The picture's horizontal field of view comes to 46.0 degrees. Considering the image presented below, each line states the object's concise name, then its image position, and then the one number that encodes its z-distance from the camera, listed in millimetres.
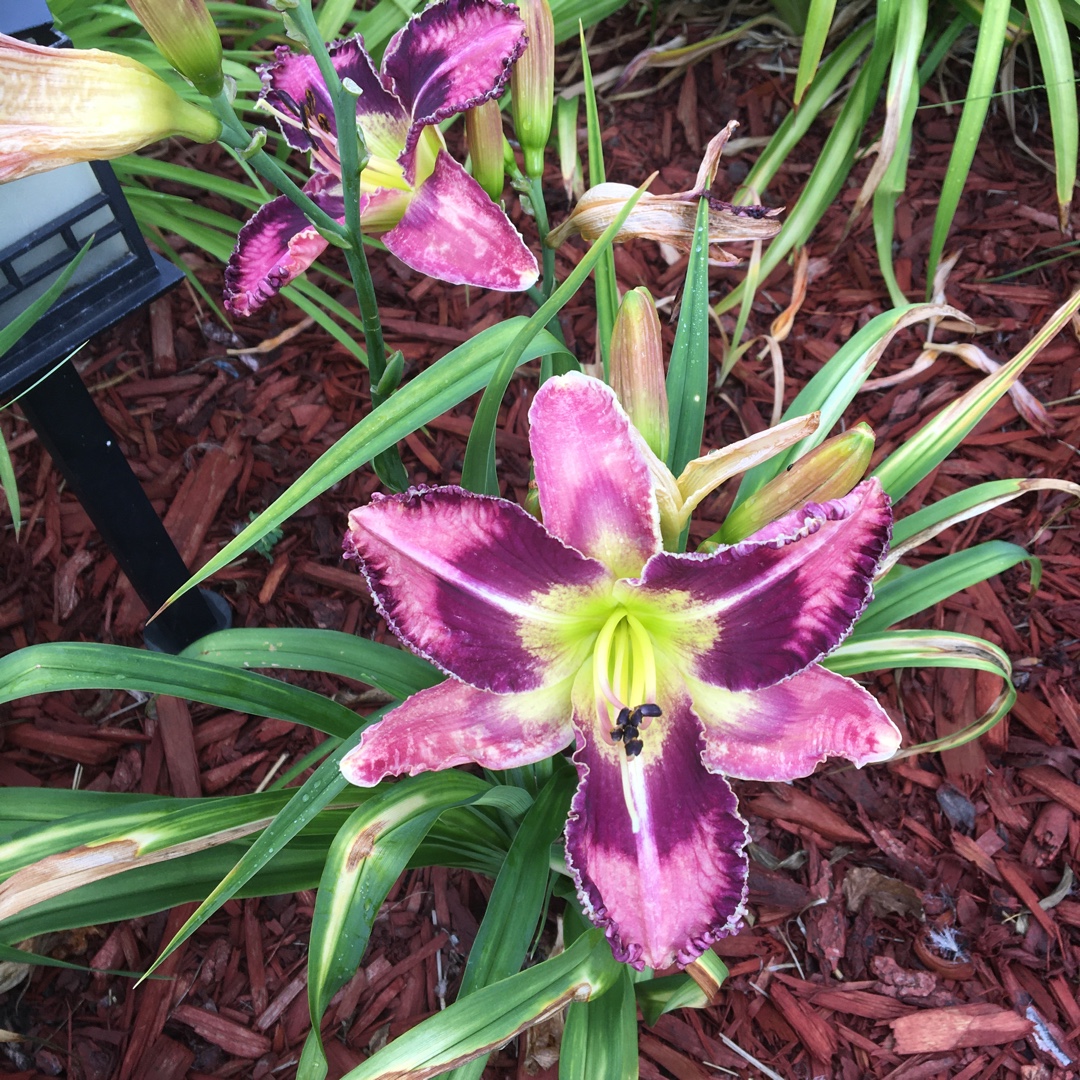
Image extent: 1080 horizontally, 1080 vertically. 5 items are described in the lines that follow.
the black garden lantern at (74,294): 372
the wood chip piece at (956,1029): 453
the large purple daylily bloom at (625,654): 310
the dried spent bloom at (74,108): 271
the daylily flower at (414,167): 360
